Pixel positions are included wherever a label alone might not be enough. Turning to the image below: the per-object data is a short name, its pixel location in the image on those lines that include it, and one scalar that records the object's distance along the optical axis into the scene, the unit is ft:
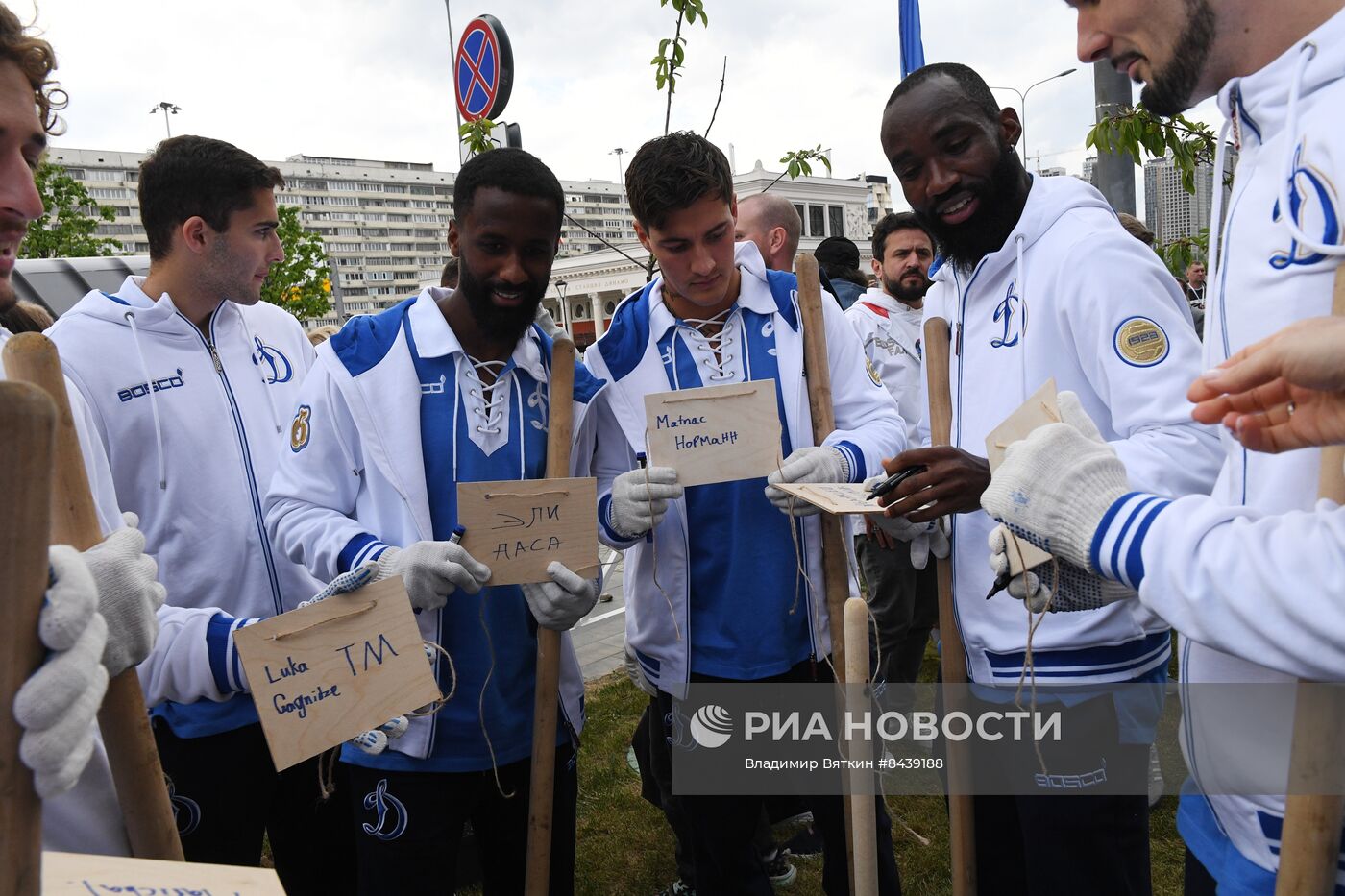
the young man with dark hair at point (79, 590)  3.32
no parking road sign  19.53
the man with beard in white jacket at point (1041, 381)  6.55
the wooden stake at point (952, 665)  7.71
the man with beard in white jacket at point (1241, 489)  3.97
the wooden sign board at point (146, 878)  3.20
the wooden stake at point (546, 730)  7.82
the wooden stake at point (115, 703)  4.58
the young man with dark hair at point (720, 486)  8.75
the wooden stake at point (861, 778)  6.05
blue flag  18.70
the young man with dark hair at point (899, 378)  15.87
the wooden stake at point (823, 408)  8.58
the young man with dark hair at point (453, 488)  7.56
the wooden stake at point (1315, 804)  4.27
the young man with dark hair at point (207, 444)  9.00
